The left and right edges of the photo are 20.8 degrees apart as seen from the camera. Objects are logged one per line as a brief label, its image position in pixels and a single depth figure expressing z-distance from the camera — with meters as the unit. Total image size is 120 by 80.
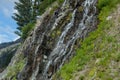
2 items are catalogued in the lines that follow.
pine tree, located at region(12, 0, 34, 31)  61.47
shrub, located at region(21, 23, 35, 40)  41.71
